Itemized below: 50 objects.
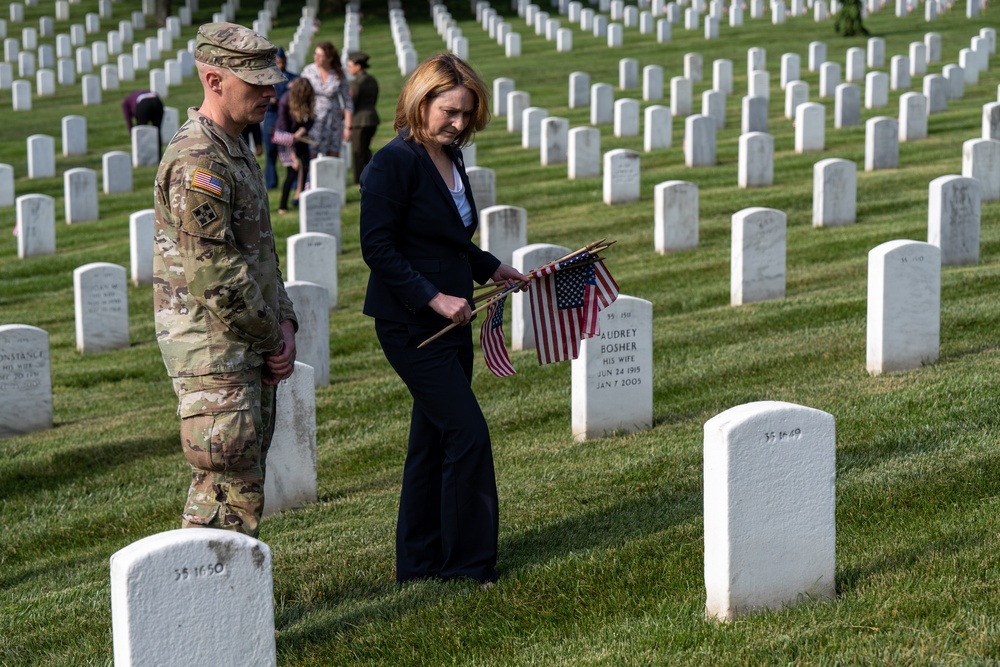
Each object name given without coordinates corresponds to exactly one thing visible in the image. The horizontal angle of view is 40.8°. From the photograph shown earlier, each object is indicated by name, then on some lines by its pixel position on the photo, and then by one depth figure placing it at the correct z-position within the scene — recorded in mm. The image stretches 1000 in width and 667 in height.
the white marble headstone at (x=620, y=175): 17484
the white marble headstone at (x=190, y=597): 3707
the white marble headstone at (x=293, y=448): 6965
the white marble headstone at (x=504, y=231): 13461
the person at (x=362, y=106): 18094
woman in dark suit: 5117
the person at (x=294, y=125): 17219
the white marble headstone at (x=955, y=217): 11828
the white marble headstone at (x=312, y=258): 12680
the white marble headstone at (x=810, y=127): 20406
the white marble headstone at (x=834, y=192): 14773
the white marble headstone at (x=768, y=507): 4645
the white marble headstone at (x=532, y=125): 23234
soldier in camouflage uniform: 4441
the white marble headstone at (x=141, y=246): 14734
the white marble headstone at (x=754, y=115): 22828
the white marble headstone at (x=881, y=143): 18156
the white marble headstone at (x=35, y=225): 16844
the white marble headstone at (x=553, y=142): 21469
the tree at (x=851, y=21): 35625
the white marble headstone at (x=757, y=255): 11609
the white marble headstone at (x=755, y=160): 17875
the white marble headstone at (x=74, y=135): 25328
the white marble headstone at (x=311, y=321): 9492
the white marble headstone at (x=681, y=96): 26500
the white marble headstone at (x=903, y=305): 8547
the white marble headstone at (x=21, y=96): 32594
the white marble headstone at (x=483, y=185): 17484
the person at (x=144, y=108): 23719
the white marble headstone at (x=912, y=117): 20719
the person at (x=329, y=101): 17234
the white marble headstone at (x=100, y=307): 12109
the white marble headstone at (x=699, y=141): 19859
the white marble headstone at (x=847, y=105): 22734
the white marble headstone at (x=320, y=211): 15440
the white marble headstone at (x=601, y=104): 25688
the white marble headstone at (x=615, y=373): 7984
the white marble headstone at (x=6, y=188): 20819
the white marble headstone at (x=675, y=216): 14477
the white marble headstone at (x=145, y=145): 23328
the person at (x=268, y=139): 18578
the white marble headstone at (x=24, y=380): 9375
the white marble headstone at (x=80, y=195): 19125
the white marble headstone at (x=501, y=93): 27969
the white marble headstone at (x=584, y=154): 19828
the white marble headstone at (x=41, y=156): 22953
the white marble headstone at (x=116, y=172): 21219
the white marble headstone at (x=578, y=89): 28750
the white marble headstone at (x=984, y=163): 15289
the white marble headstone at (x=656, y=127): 22016
